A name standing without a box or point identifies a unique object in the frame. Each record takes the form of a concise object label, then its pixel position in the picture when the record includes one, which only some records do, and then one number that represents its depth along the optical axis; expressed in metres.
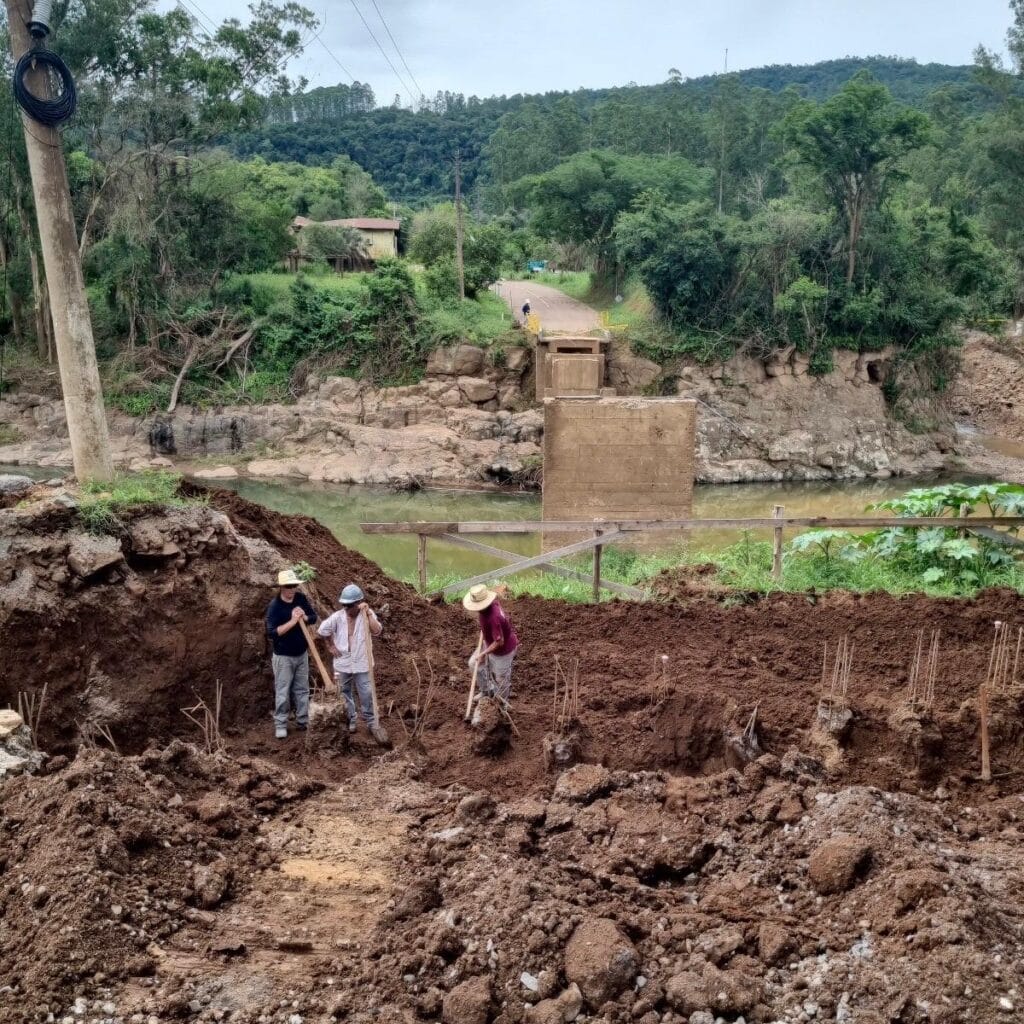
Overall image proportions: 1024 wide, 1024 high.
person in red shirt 8.44
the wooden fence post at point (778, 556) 12.79
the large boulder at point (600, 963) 4.54
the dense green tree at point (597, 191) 39.41
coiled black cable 9.34
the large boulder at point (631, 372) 32.38
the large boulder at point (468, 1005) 4.44
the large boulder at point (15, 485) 9.81
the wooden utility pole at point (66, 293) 9.74
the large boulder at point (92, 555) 8.18
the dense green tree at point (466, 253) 35.09
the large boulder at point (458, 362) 32.47
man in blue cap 8.16
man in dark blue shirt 8.19
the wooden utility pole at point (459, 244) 33.34
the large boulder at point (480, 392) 31.95
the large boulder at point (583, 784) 6.58
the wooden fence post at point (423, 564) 12.44
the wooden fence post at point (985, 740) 6.98
